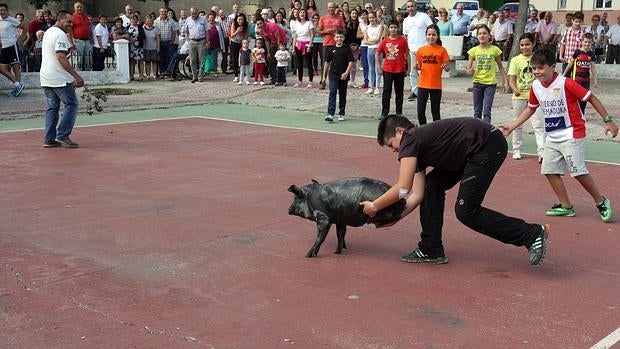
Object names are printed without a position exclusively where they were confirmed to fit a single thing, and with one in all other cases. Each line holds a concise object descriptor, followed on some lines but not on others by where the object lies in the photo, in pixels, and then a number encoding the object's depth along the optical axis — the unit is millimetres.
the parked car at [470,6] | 40750
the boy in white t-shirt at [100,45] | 21359
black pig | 5926
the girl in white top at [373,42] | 18516
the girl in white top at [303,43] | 20594
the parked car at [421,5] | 35894
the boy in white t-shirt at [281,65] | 20141
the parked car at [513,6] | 38912
